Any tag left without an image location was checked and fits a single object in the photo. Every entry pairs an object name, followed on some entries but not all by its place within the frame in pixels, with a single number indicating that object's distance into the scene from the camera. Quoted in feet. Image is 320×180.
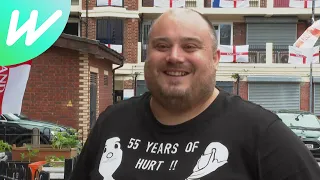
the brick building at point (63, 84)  35.09
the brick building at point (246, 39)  89.35
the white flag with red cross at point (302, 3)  89.35
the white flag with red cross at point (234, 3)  88.99
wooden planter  20.12
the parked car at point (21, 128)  32.05
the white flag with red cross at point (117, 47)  87.51
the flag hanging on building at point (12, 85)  13.93
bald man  5.62
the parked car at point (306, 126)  39.17
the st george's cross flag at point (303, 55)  70.10
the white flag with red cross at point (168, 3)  86.33
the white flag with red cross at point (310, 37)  67.46
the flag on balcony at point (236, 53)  86.79
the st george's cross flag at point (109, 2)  88.12
